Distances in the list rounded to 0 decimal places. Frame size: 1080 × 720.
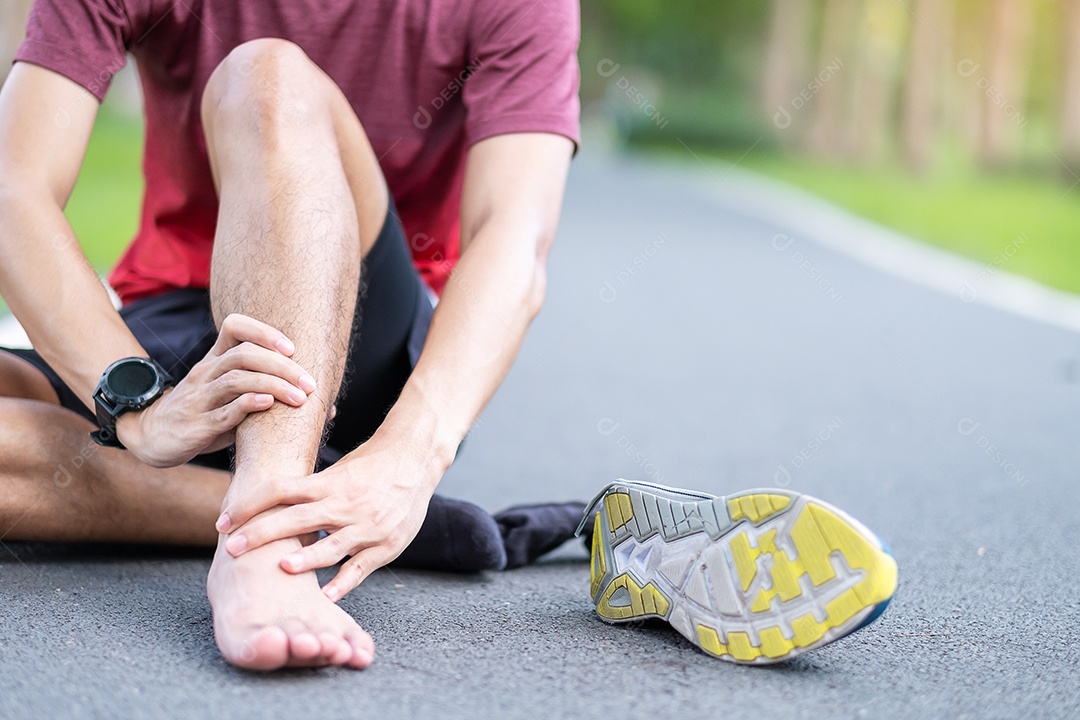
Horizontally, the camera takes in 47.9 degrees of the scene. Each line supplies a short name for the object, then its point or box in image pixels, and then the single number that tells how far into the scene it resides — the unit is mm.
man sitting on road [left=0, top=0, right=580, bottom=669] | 1767
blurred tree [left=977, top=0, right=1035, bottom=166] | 22031
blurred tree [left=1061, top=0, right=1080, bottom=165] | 17984
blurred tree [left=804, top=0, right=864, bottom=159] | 26297
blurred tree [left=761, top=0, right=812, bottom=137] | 28500
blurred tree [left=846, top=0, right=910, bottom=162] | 26094
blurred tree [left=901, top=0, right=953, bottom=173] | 21000
